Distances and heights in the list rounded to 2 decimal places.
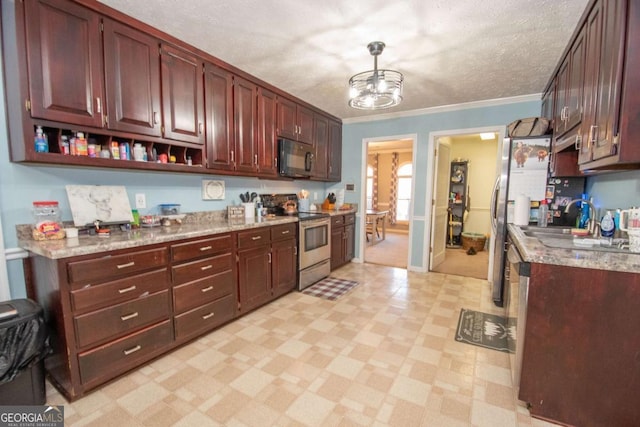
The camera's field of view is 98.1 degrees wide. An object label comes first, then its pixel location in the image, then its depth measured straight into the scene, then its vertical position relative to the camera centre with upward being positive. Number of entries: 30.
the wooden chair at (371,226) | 6.25 -0.77
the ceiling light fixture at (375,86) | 2.11 +0.83
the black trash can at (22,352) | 1.39 -0.85
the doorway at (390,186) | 7.26 +0.20
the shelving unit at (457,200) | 5.93 -0.13
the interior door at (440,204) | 4.14 -0.16
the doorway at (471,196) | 5.57 -0.04
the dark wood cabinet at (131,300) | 1.59 -0.76
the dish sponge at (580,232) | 2.12 -0.28
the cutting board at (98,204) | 1.98 -0.12
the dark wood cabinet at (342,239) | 4.10 -0.73
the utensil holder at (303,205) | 4.14 -0.20
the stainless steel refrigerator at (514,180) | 2.77 +0.15
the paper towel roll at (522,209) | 2.69 -0.14
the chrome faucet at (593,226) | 2.09 -0.24
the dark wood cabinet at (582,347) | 1.35 -0.78
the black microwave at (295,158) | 3.34 +0.42
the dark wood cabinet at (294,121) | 3.35 +0.90
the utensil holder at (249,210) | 3.12 -0.21
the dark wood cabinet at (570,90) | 1.86 +0.80
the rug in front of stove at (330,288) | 3.26 -1.20
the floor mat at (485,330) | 2.24 -1.22
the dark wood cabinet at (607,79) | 1.32 +0.60
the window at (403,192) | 7.96 +0.03
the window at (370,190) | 8.40 +0.08
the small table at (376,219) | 6.13 -0.62
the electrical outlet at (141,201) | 2.37 -0.10
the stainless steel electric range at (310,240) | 3.36 -0.61
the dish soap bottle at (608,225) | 1.87 -0.20
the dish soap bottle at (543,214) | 2.67 -0.18
